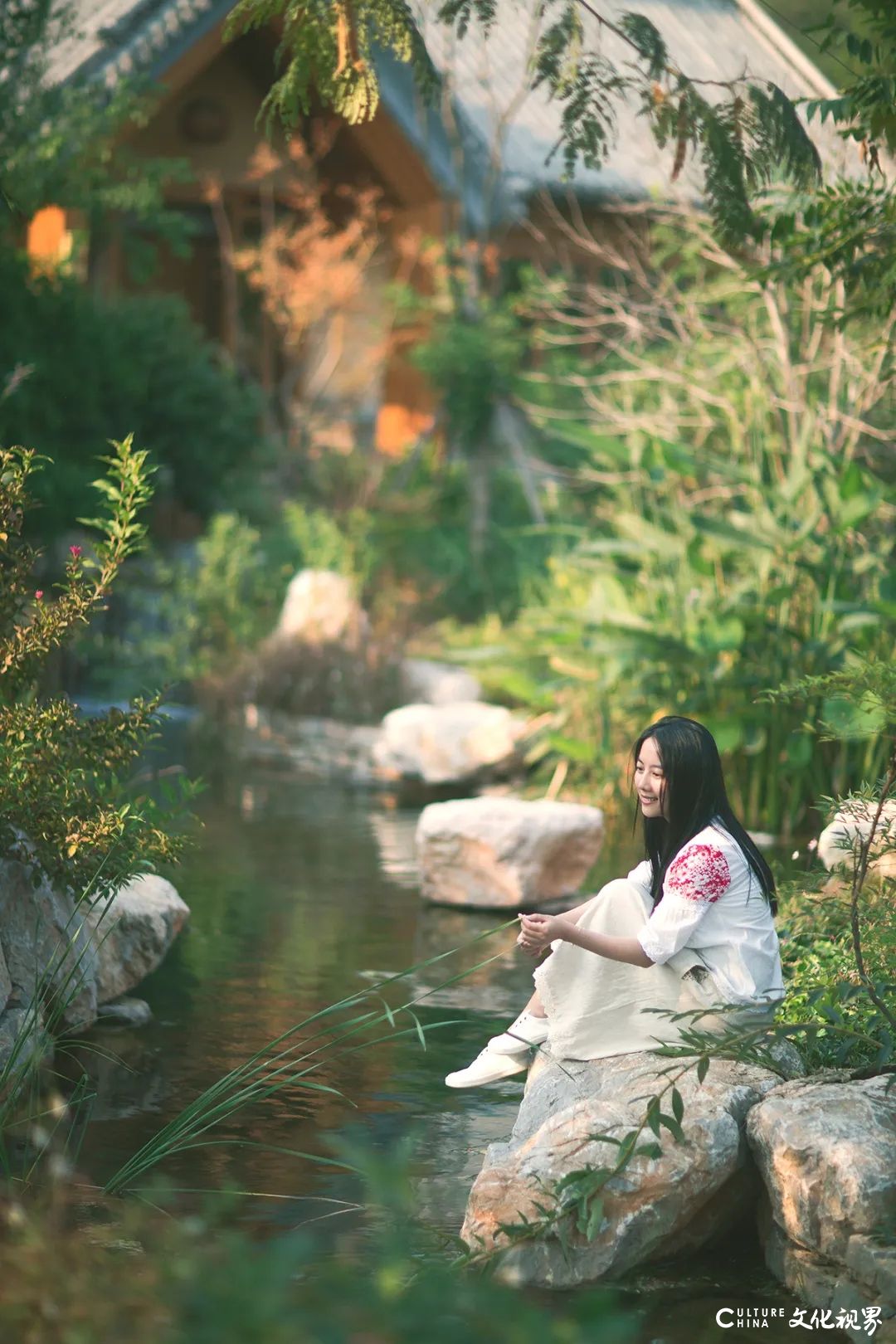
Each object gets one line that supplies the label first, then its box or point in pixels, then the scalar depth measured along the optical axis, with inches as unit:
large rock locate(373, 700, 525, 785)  414.9
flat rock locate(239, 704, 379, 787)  454.9
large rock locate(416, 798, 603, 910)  294.5
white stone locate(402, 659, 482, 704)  472.0
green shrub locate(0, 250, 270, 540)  447.8
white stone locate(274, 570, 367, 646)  507.5
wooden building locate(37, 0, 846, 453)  539.5
